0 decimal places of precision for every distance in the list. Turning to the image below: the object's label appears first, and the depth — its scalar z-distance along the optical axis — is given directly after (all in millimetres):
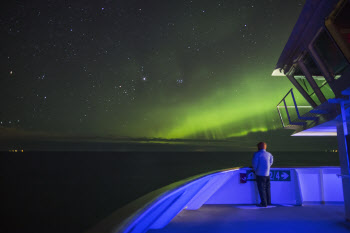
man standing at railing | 8312
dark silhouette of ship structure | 5980
